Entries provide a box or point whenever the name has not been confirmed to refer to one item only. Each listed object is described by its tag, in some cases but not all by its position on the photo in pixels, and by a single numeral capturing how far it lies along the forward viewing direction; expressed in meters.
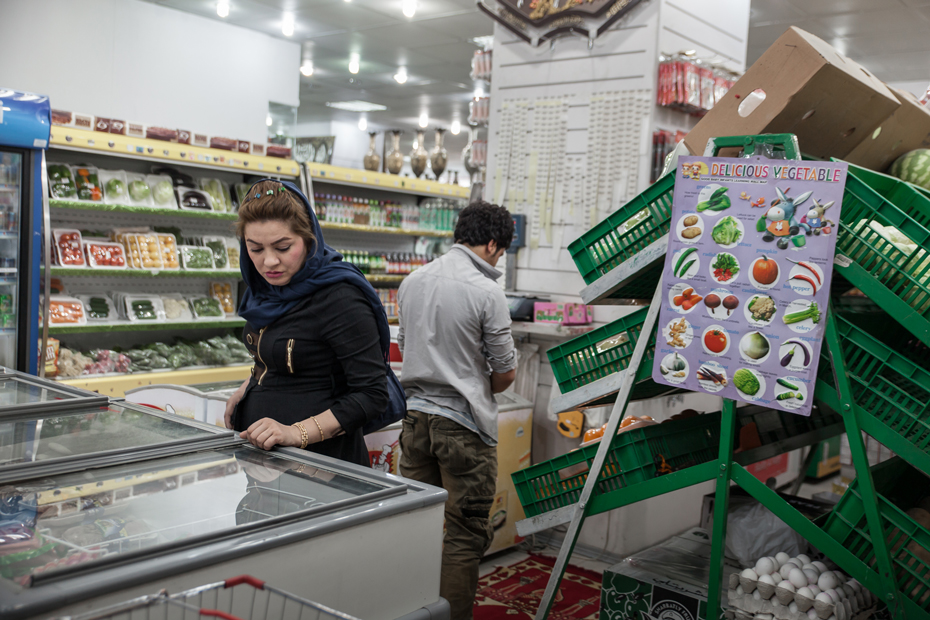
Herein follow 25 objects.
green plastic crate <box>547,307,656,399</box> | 2.66
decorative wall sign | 4.30
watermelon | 2.83
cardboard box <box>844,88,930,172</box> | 2.81
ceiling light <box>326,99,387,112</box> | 13.39
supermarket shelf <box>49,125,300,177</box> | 4.66
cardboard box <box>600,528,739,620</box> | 2.60
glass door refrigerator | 3.90
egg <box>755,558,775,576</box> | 2.31
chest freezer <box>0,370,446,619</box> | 1.06
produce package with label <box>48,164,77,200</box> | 4.80
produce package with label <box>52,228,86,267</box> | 4.83
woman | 1.98
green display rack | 2.07
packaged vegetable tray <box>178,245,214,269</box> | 5.49
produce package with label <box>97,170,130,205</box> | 5.09
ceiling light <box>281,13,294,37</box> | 8.12
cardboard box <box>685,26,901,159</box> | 2.33
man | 3.11
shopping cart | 0.97
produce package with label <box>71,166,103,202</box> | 4.96
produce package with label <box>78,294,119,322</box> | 5.12
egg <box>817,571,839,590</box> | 2.22
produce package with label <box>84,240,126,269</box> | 4.98
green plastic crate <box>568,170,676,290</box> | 2.55
